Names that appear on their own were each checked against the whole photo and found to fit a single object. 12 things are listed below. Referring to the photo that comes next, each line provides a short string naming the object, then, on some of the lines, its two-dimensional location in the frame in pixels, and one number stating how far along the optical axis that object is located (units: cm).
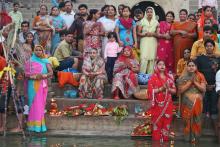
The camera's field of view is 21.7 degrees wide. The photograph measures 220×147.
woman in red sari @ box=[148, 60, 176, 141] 1019
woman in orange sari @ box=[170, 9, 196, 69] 1188
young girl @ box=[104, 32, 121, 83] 1188
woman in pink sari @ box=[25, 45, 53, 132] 1069
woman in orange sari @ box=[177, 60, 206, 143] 1013
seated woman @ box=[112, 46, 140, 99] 1116
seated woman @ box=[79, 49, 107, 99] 1123
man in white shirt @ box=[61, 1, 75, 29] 1332
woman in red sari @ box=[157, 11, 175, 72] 1207
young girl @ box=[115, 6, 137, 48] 1217
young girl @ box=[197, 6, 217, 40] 1176
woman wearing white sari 1215
